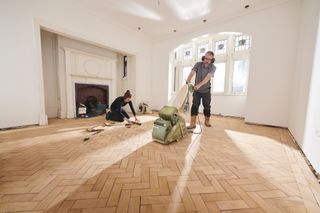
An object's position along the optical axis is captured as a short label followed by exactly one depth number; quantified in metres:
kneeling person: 3.37
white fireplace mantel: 4.05
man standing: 2.70
